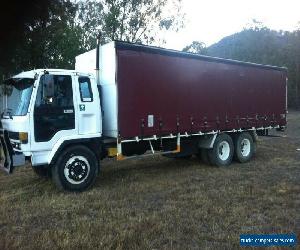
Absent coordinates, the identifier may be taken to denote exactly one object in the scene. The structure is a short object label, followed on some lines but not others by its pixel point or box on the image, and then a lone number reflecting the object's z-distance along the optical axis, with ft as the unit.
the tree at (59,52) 30.16
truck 17.62
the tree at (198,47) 130.82
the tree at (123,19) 60.76
